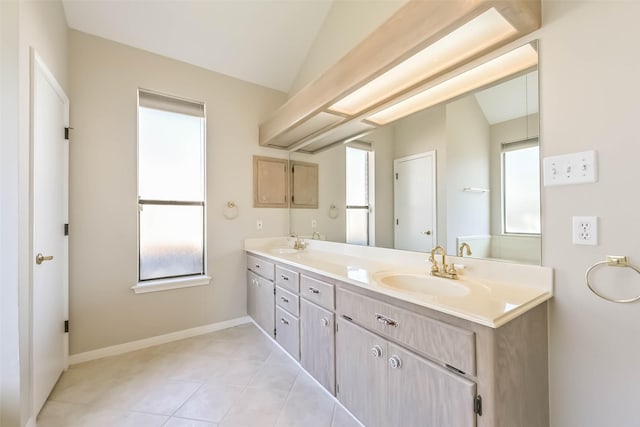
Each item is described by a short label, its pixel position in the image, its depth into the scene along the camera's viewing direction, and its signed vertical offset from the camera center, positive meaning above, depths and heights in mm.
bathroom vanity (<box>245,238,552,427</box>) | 967 -561
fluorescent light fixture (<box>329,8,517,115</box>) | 1245 +859
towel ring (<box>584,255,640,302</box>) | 1006 -195
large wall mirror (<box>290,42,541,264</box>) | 1326 +227
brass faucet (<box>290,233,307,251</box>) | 2928 -326
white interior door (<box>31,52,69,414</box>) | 1564 -95
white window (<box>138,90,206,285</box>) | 2533 +265
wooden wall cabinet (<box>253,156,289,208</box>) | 3102 +377
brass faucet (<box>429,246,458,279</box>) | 1475 -308
